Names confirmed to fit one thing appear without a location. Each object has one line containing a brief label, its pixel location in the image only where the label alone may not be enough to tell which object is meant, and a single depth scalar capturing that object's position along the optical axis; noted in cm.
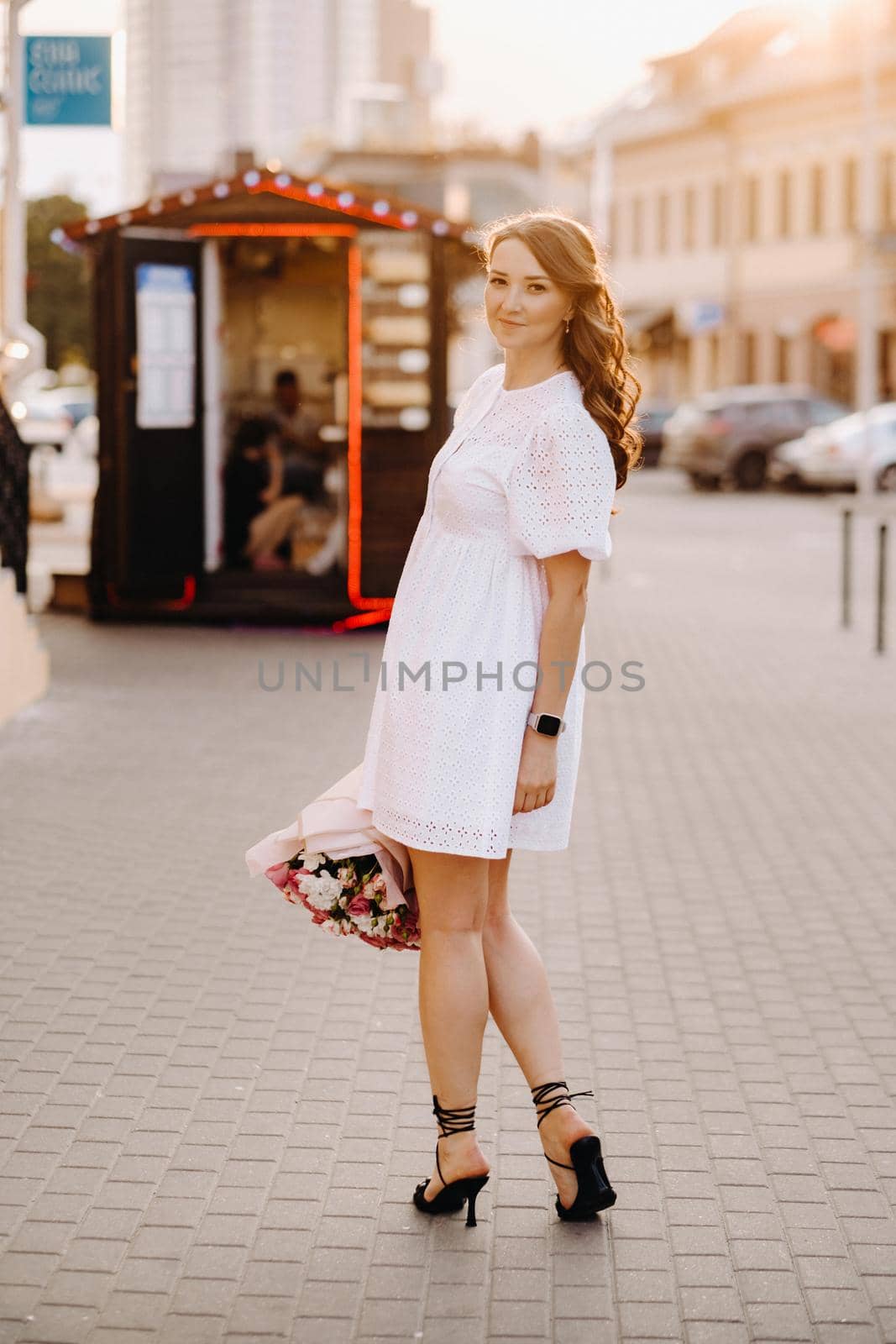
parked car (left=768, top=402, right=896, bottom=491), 3528
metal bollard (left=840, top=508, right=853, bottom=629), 1541
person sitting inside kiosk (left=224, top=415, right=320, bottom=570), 1603
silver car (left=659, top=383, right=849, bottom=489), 3794
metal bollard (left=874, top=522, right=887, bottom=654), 1433
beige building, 5228
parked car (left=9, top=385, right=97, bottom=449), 3879
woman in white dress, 418
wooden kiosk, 1495
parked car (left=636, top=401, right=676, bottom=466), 4619
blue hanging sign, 1419
